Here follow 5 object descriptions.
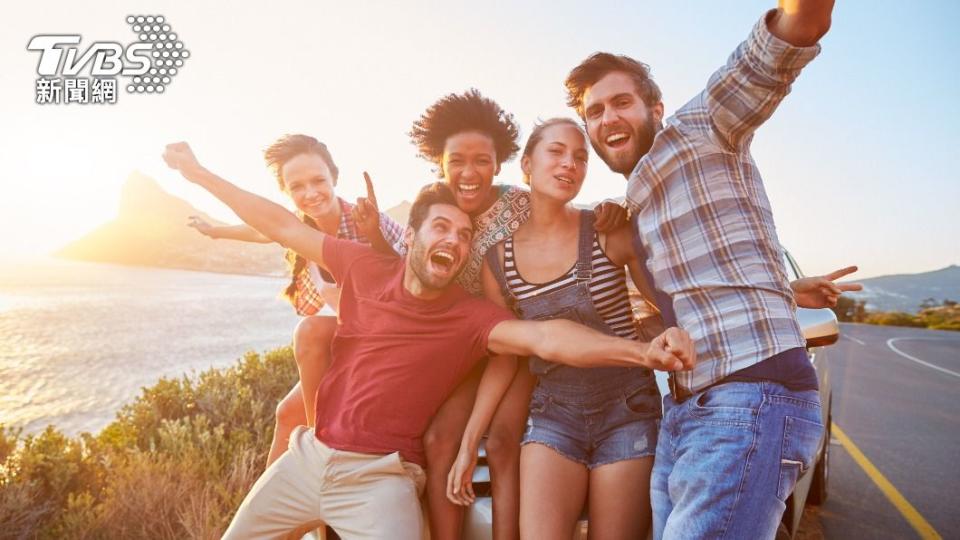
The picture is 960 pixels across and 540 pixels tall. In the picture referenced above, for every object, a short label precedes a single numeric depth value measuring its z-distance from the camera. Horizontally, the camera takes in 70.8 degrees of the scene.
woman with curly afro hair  2.41
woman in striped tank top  2.33
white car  2.37
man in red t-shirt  2.48
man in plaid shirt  1.89
